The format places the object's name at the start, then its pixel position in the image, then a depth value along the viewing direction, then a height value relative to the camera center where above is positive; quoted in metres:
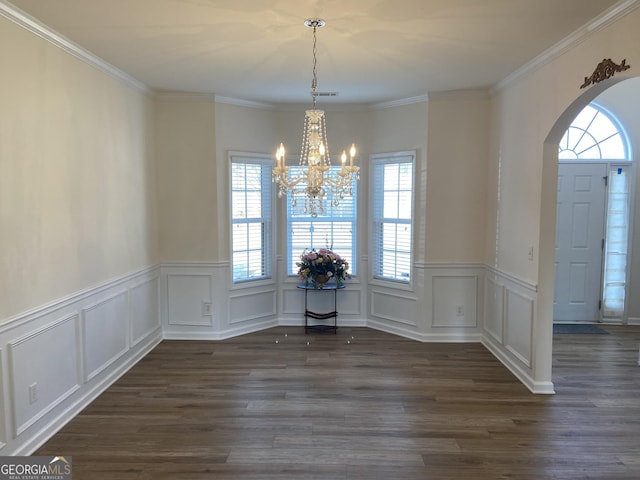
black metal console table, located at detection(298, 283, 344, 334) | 5.66 -1.28
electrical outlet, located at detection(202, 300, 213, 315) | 5.43 -1.12
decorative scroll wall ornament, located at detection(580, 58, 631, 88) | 2.80 +0.91
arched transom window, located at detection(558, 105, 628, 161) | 5.97 +0.97
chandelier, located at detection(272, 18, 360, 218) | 3.12 +0.30
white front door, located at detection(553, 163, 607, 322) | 5.99 -0.34
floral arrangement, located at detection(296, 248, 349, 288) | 5.60 -0.67
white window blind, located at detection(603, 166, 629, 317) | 5.99 -0.39
